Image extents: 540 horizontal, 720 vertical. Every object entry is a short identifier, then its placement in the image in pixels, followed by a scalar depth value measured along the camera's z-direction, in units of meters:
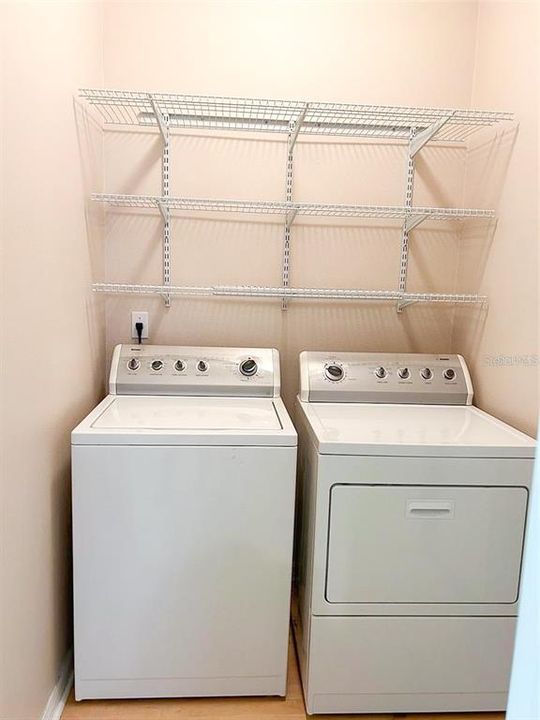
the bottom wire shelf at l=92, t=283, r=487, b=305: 1.93
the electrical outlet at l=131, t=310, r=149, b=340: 2.08
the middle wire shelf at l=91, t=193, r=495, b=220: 1.87
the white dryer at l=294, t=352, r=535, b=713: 1.45
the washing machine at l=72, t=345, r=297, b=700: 1.43
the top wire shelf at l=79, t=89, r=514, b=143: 1.78
